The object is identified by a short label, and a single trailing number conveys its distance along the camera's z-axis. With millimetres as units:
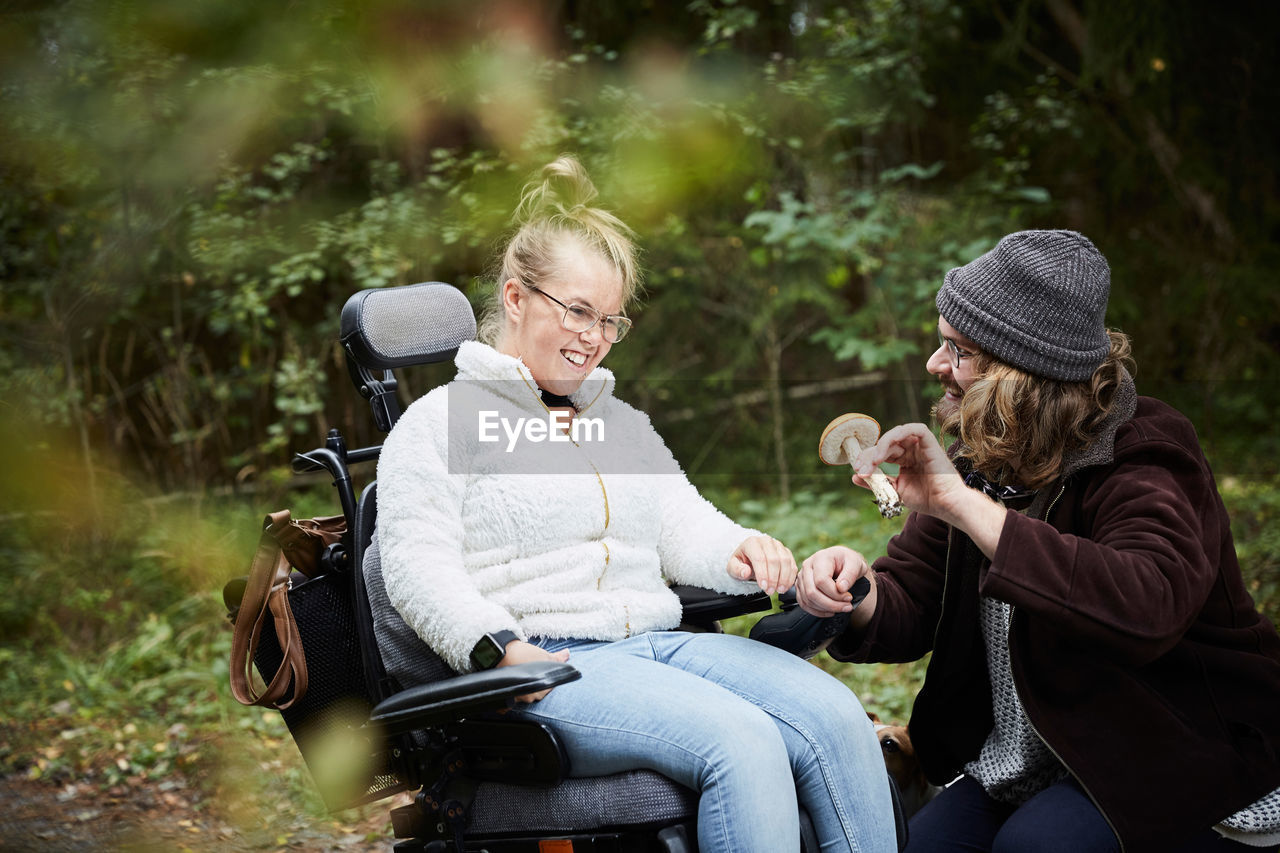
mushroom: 1937
